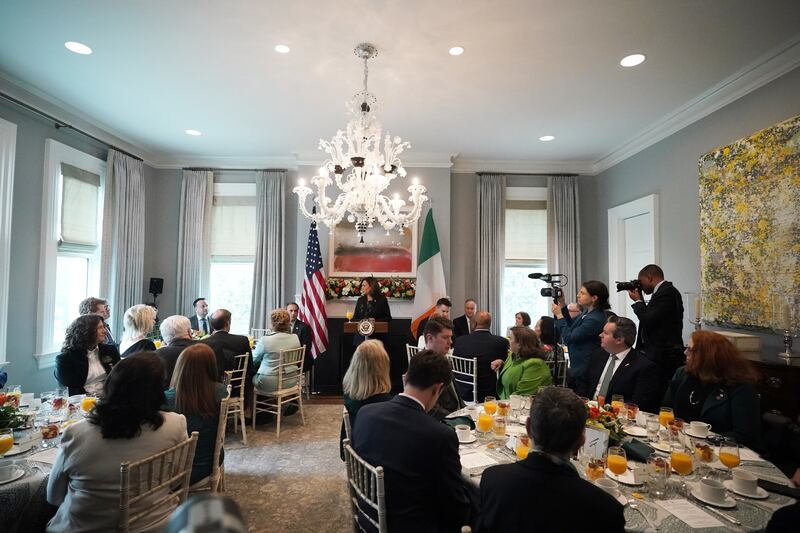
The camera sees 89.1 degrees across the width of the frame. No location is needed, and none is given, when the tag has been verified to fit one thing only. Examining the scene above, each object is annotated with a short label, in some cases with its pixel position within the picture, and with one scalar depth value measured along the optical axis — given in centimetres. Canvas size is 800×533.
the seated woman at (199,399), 238
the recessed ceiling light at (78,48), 354
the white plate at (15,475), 184
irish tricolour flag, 626
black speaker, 635
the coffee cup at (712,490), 168
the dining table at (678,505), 154
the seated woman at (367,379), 252
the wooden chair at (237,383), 420
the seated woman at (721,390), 239
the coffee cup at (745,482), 173
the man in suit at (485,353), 390
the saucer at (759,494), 172
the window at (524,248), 683
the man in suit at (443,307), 556
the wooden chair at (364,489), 158
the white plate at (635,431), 243
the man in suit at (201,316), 616
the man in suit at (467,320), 606
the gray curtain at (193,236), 662
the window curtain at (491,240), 656
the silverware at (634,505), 161
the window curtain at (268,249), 653
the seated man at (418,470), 163
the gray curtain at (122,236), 568
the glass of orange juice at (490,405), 265
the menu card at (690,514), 155
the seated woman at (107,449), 171
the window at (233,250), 681
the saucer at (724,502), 166
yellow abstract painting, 341
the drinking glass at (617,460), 183
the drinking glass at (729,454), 194
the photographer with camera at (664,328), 363
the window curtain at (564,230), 663
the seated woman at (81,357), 308
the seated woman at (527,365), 320
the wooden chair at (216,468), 241
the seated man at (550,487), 125
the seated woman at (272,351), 458
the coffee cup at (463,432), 229
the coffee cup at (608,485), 172
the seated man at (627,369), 284
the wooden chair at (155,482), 168
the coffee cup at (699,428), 230
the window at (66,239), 471
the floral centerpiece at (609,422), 209
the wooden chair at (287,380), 451
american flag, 577
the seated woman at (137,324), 378
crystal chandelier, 362
